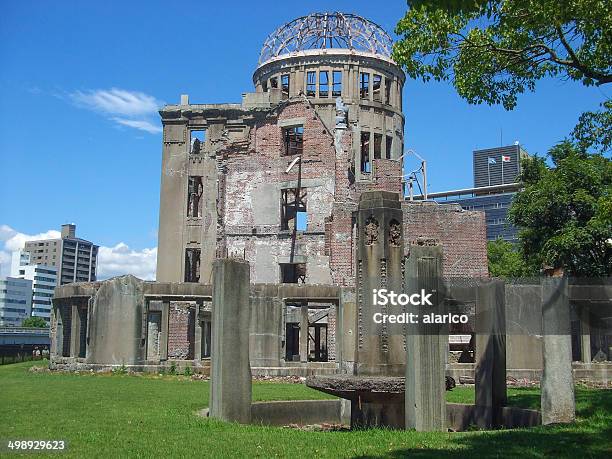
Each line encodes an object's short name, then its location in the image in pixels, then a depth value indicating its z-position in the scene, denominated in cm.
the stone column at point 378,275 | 1174
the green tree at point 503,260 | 4410
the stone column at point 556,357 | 1069
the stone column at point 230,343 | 1140
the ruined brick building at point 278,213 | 2412
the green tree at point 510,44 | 1194
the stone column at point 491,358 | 1260
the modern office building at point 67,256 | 16450
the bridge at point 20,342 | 3477
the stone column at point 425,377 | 1036
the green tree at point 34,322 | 8881
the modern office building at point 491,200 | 12900
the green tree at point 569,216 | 2591
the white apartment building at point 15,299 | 13512
